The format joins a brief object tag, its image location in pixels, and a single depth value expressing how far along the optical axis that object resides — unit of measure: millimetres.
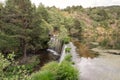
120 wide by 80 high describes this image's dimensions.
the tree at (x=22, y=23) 10467
